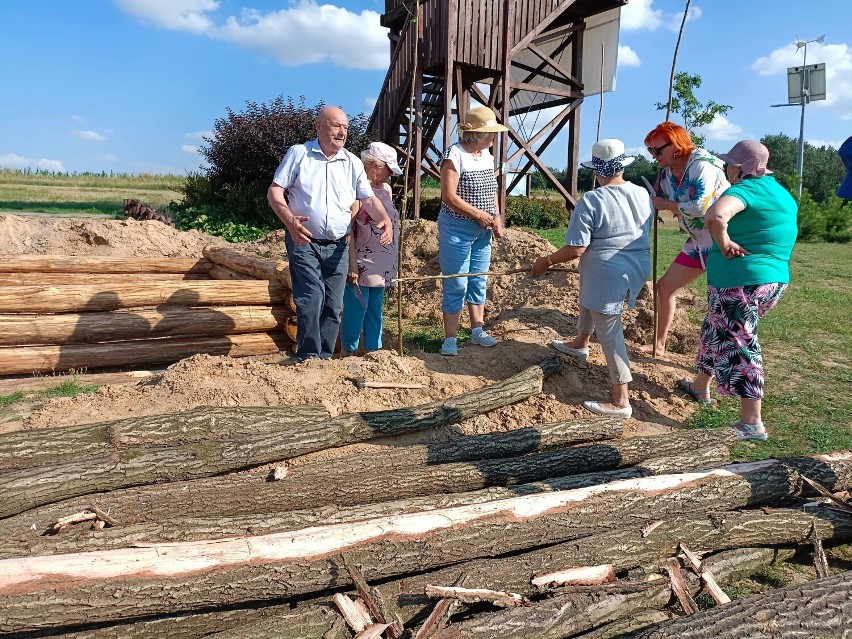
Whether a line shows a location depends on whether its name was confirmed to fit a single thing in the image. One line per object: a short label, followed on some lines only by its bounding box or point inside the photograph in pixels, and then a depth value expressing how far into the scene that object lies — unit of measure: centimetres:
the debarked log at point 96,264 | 664
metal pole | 2616
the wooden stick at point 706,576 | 247
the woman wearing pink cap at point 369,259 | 520
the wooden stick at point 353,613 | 213
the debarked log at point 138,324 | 563
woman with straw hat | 482
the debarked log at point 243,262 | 692
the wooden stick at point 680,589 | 242
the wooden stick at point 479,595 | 223
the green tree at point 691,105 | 1453
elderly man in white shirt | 475
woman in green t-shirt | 385
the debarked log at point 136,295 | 579
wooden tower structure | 1021
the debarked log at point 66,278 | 636
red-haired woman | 451
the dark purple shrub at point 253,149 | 1280
